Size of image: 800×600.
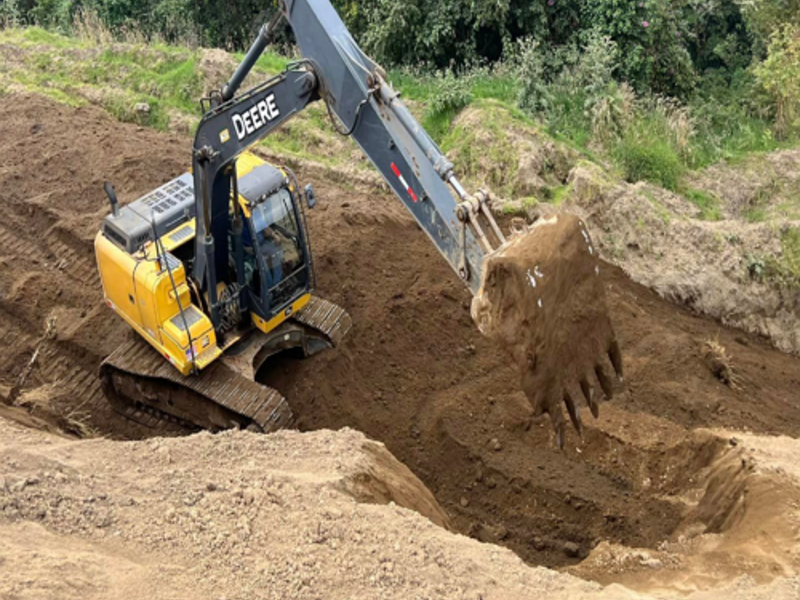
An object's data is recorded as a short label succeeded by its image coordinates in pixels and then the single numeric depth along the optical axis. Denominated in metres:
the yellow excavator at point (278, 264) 6.25
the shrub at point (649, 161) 12.33
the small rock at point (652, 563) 6.79
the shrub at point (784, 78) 13.64
